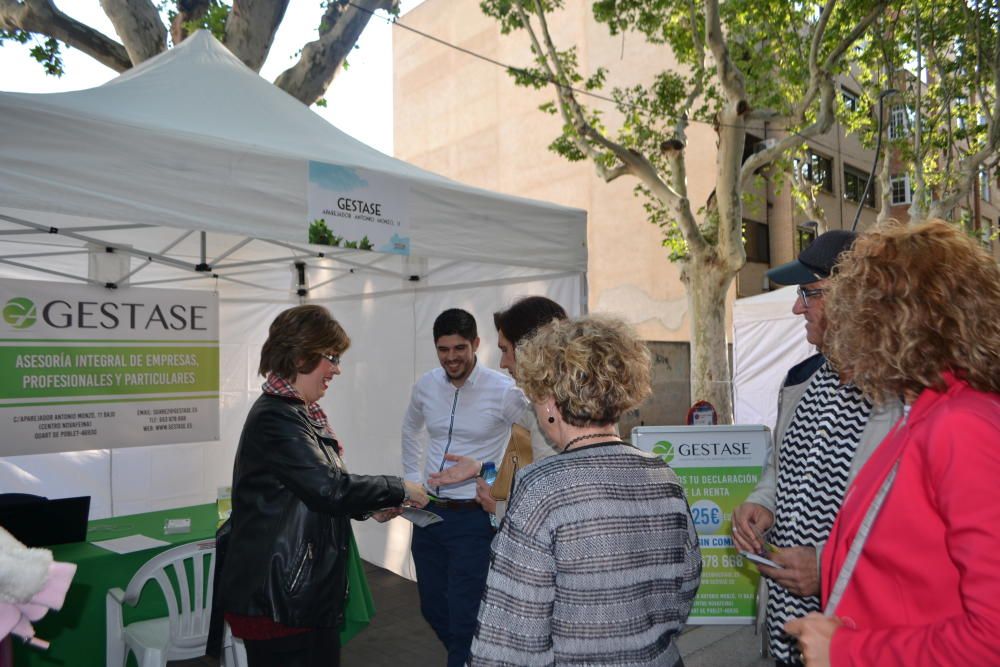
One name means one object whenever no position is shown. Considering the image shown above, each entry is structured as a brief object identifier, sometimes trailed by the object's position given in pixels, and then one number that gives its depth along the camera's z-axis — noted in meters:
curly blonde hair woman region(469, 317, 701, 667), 1.28
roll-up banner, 3.76
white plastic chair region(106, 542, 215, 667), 2.80
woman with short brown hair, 2.05
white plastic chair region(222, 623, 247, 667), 2.56
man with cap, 1.62
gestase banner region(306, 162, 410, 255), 3.00
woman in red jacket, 0.93
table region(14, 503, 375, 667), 2.53
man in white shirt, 2.92
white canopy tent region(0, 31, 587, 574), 2.53
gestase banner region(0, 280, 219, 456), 4.28
